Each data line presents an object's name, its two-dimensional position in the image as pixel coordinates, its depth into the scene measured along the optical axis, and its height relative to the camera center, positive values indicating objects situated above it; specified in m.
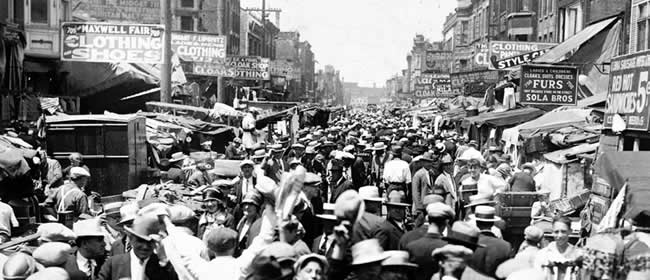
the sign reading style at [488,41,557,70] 28.34 +1.84
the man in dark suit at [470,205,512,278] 6.61 -1.24
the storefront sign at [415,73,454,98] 55.59 +0.83
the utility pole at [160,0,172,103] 22.20 +1.03
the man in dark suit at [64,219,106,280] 7.03 -1.27
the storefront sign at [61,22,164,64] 21.14 +1.29
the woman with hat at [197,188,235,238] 9.57 -1.39
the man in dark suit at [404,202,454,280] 6.91 -1.19
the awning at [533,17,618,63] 25.20 +1.78
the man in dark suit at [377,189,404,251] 7.55 -1.22
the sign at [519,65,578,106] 20.70 +0.42
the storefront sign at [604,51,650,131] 11.91 +0.18
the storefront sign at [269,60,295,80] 64.36 +2.18
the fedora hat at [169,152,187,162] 18.20 -1.40
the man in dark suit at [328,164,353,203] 12.90 -1.37
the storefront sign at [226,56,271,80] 42.16 +1.42
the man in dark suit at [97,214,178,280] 6.27 -1.25
